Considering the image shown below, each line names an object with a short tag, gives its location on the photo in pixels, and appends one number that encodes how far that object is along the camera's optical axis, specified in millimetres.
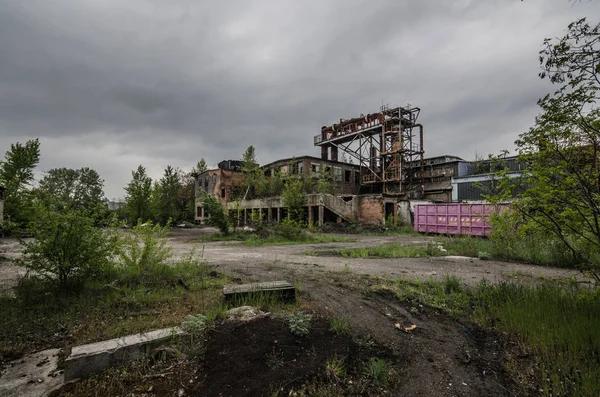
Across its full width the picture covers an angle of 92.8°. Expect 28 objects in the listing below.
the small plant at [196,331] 3002
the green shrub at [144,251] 6004
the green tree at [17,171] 22078
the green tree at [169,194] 39312
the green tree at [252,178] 32656
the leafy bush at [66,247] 4602
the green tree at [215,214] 19281
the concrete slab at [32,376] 2592
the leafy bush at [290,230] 17125
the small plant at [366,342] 3187
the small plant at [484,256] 9656
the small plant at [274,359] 2770
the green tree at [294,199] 24802
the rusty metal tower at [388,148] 33406
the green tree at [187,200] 45812
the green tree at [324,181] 29478
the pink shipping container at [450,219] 17669
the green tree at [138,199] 32562
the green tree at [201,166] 48750
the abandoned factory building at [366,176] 26000
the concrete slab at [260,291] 4504
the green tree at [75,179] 50625
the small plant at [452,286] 5379
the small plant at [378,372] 2607
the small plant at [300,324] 3324
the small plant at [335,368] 2659
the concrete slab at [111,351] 2715
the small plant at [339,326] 3482
